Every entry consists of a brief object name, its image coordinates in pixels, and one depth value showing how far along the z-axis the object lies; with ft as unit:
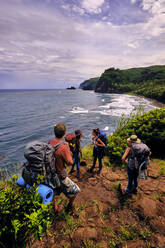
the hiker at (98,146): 16.03
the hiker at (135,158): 11.95
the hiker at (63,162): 9.22
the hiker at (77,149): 16.61
